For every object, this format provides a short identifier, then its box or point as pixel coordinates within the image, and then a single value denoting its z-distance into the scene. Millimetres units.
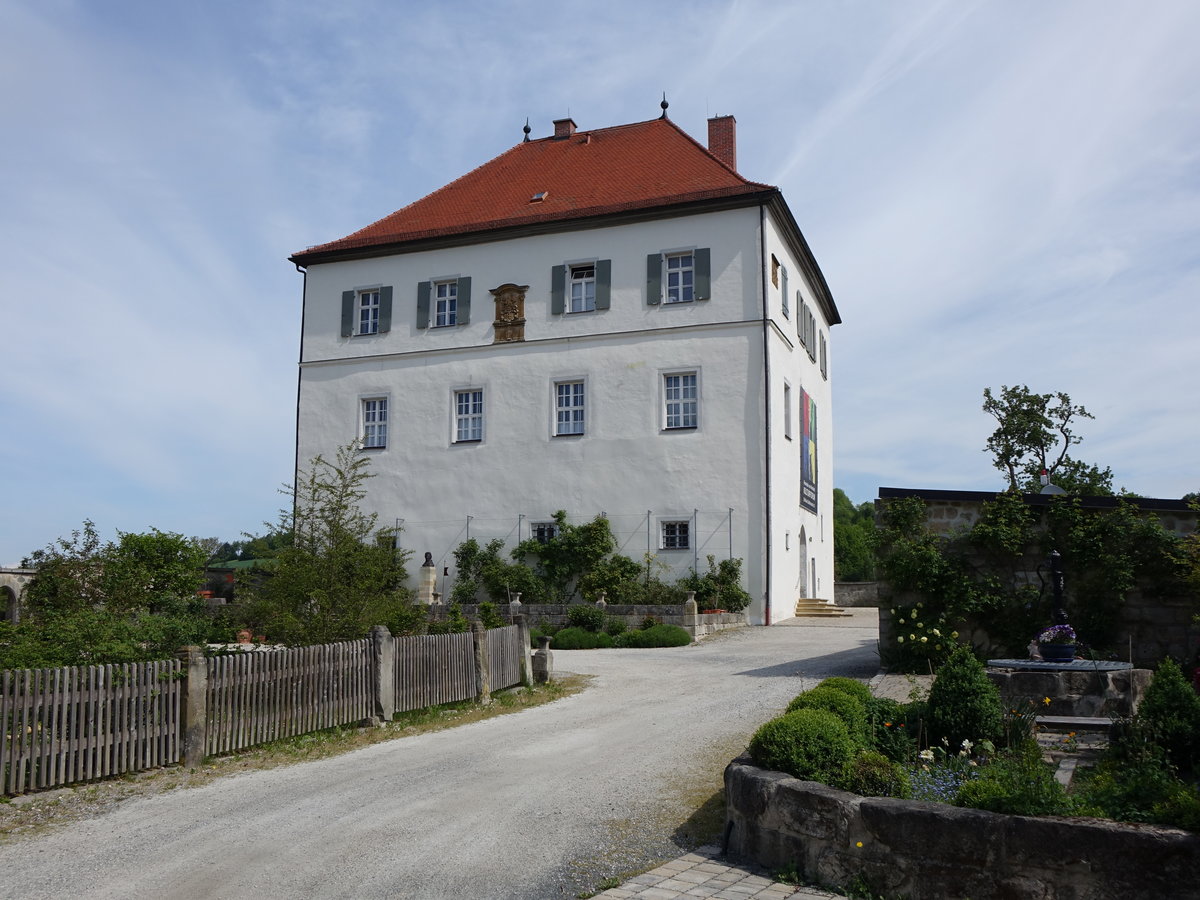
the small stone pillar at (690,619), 23141
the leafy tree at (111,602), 9781
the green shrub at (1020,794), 5297
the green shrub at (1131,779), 5414
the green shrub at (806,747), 6332
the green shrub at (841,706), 7379
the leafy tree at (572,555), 27859
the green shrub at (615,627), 23188
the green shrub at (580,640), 22500
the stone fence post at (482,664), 13758
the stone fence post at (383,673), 11820
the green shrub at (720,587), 26359
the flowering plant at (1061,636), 11125
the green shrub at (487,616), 16748
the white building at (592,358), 27750
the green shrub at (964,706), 7559
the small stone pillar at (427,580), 29531
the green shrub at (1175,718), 6715
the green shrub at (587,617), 23672
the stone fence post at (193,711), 9328
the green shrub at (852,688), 8297
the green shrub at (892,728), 7539
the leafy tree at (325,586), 13211
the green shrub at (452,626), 15039
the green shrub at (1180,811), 4914
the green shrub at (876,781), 6008
